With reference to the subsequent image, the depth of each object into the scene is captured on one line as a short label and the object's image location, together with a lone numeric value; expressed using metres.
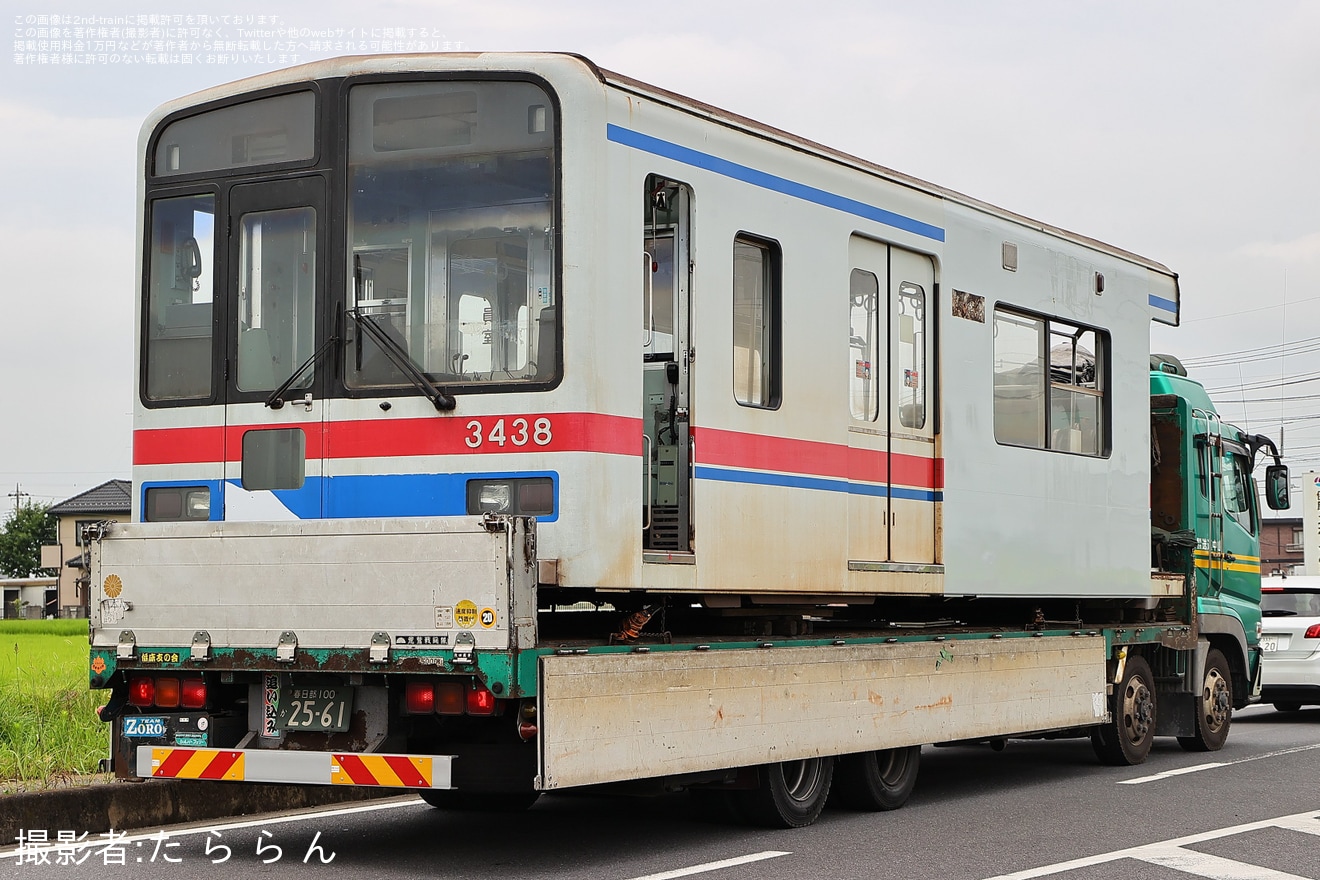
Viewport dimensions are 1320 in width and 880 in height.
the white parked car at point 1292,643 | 16.83
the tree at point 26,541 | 103.88
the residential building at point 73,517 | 87.19
